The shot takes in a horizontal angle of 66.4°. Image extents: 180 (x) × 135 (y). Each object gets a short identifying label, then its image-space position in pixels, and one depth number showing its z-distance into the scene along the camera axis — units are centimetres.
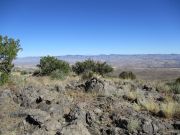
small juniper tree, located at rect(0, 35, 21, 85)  970
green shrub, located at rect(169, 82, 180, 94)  792
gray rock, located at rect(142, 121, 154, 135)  449
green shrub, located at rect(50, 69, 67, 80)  1165
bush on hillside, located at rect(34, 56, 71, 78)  1574
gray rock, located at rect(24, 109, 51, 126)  487
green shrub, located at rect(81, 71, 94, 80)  1156
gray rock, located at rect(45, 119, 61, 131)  472
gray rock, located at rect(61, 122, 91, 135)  453
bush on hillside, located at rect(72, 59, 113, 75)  1830
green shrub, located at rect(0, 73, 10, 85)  888
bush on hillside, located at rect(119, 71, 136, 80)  1673
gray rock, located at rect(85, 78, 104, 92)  735
